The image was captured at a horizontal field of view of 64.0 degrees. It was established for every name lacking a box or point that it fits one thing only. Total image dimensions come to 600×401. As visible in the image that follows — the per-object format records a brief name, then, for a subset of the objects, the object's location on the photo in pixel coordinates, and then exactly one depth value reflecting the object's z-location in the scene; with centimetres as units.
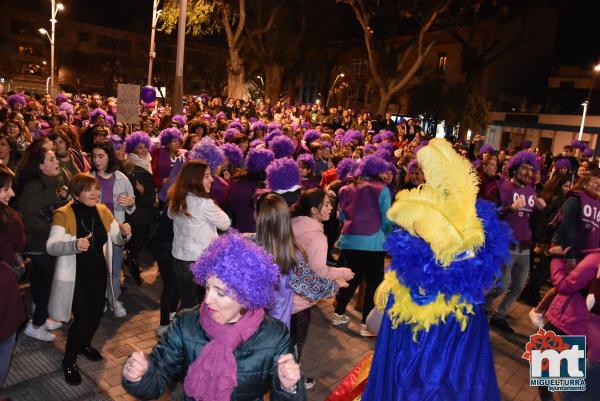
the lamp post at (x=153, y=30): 1835
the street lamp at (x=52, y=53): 2672
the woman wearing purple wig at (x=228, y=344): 218
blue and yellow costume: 274
